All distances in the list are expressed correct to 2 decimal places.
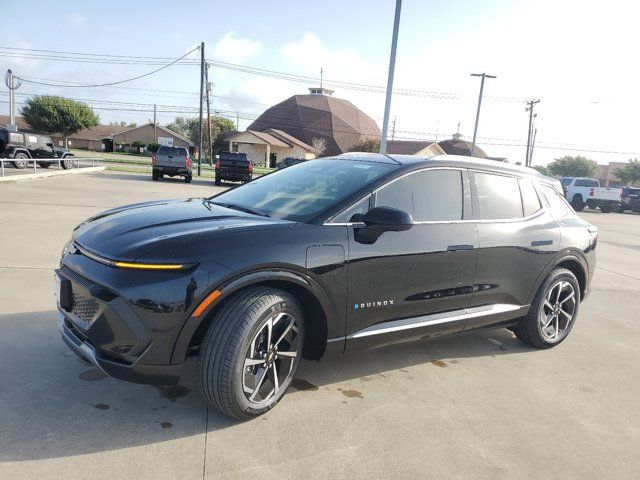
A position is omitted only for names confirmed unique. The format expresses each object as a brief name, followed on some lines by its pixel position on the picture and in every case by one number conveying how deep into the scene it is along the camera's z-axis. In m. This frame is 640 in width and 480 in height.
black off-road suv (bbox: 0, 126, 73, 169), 23.48
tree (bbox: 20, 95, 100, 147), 68.69
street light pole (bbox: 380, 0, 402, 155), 14.51
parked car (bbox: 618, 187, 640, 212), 29.33
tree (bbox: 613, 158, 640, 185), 70.31
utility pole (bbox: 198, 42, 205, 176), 37.66
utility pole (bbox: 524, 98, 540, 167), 52.19
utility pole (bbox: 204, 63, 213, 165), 39.28
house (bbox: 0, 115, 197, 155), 90.31
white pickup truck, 27.66
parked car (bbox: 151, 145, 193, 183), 24.45
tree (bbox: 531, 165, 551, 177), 86.20
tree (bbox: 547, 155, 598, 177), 84.75
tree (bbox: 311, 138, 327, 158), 88.38
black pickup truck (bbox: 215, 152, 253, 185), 24.39
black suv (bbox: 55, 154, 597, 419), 2.62
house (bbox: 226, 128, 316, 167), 73.12
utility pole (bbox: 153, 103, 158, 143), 90.75
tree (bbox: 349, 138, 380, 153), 71.62
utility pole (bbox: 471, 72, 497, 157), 34.28
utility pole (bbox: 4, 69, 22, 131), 37.84
